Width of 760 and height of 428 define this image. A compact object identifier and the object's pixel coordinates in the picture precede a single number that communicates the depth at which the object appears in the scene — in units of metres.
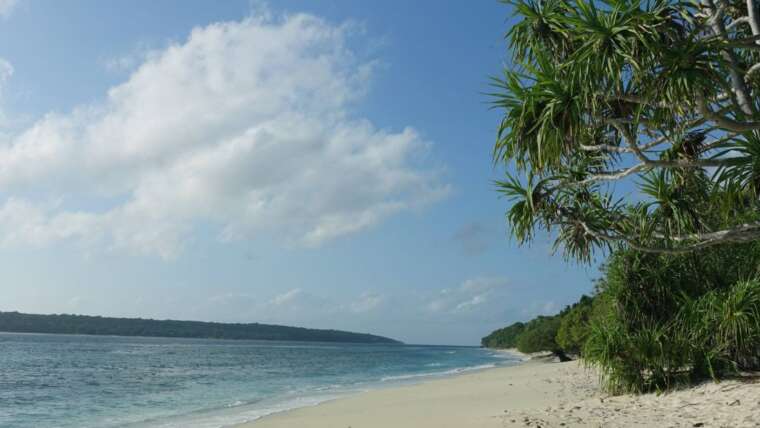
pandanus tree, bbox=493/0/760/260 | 5.39
